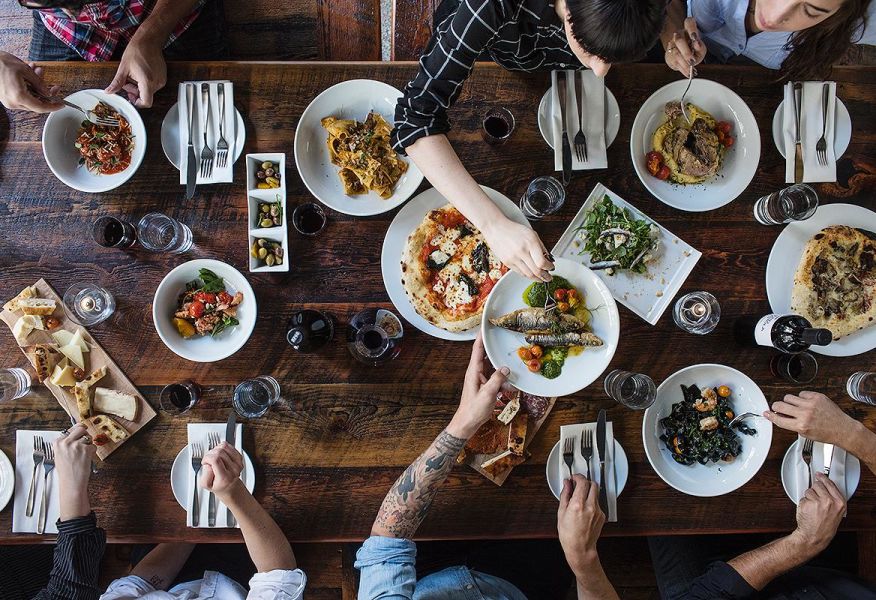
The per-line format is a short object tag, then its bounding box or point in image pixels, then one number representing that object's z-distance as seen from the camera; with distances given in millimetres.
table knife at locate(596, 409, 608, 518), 2270
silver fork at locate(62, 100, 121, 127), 2242
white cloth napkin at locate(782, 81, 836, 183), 2311
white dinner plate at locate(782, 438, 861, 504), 2295
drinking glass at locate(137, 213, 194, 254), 2268
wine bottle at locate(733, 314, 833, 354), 2131
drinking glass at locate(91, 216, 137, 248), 2225
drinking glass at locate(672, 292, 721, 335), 2279
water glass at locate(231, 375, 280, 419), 2236
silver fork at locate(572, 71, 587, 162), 2266
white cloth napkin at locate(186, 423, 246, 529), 2240
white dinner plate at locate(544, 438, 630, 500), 2271
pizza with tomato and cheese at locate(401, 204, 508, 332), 2275
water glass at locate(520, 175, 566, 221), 2285
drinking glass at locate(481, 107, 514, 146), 2309
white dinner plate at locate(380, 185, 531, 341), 2270
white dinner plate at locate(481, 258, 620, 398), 2178
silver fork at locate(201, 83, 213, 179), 2275
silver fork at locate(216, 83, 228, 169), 2277
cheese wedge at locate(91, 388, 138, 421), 2240
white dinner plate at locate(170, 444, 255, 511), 2248
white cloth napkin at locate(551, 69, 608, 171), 2266
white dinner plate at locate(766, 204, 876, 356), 2312
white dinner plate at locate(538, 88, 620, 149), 2283
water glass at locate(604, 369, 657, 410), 2258
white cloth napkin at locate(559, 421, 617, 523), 2277
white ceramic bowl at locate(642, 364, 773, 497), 2273
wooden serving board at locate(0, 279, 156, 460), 2260
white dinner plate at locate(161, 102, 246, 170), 2285
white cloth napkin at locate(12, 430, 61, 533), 2246
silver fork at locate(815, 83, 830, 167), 2314
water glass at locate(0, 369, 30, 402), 2203
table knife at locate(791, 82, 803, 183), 2312
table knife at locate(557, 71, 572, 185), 2268
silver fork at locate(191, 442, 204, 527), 2238
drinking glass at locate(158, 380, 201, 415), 2262
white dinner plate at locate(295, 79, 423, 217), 2273
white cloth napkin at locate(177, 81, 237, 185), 2268
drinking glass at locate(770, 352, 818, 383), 2275
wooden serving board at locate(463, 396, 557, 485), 2266
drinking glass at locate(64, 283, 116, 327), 2270
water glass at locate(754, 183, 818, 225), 2236
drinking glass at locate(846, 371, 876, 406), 2307
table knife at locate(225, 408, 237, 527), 2240
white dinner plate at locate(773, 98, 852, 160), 2324
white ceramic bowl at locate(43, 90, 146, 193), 2242
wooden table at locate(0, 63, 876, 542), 2285
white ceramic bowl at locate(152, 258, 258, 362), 2201
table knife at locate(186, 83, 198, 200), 2250
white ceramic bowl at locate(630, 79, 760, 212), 2299
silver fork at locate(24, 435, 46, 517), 2248
